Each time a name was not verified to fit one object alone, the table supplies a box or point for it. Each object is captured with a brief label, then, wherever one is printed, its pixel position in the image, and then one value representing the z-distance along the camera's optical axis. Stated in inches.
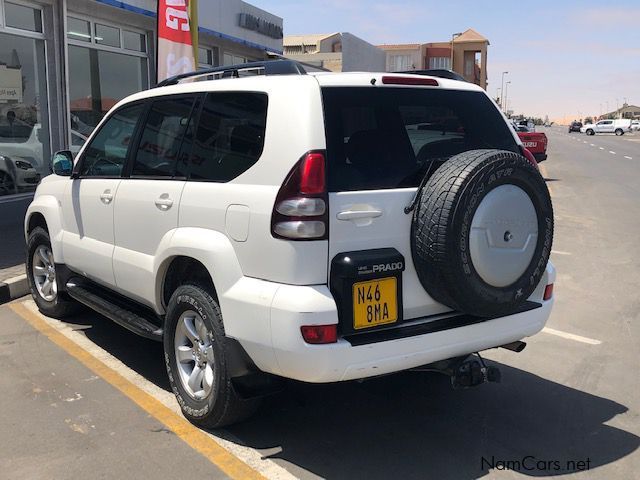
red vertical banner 366.9
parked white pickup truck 2974.9
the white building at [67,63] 432.1
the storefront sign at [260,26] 679.1
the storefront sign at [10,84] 428.1
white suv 116.7
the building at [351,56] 1378.0
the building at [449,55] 2792.8
